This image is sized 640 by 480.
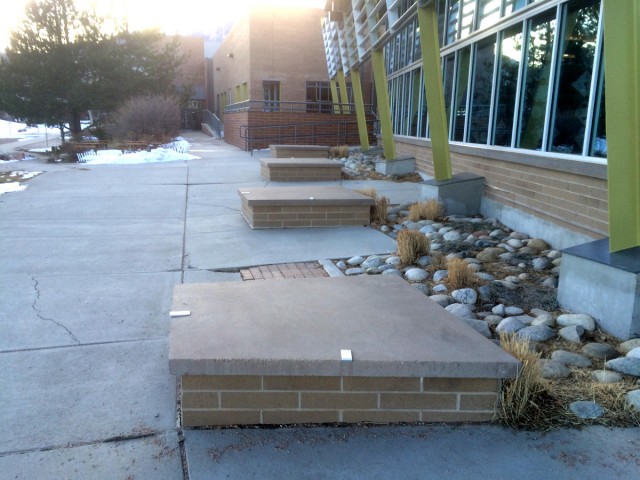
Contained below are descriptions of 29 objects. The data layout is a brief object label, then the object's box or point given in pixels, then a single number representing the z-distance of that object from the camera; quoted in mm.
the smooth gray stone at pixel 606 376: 3607
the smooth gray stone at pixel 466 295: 5160
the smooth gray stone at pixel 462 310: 4801
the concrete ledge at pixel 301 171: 13992
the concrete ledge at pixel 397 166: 15523
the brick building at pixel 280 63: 31906
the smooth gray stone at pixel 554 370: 3705
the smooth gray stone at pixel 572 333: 4305
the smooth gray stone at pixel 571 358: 3886
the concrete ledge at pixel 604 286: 4199
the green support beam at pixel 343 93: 24631
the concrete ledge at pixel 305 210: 8344
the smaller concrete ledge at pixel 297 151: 18922
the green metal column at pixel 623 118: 4406
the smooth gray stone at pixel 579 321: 4473
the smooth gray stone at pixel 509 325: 4493
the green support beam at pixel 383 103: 15039
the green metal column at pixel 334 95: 27194
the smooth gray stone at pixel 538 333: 4320
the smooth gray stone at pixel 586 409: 3211
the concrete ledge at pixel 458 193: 9547
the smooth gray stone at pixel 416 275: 5938
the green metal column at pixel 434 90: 9812
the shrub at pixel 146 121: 26219
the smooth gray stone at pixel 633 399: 3260
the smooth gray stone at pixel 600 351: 3996
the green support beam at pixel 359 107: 20234
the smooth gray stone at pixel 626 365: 3673
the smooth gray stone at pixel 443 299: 5098
